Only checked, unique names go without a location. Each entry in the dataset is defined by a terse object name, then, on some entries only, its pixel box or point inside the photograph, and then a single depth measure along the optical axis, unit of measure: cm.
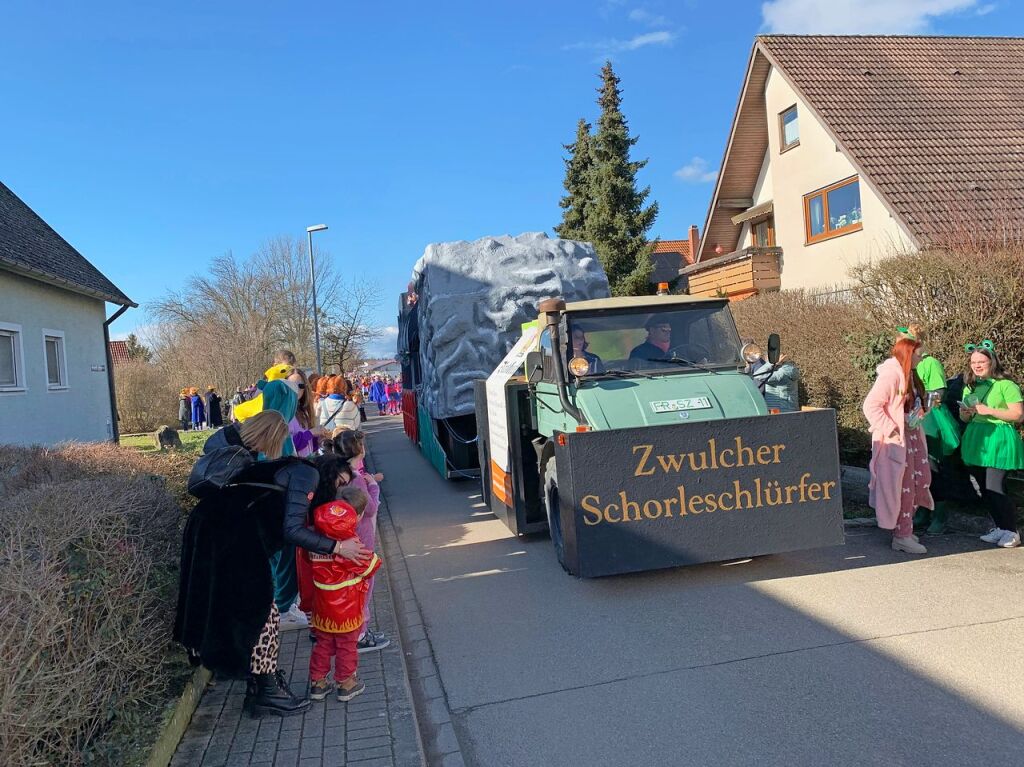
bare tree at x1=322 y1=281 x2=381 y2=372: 3882
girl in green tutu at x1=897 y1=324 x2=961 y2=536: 675
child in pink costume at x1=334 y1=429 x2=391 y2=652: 480
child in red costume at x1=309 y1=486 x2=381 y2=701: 405
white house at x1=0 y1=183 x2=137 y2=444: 1383
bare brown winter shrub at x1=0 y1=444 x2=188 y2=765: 288
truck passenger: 638
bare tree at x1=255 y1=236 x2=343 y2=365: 3666
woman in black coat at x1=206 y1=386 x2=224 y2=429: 2786
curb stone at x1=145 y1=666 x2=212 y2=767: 348
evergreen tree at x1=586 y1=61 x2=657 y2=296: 3206
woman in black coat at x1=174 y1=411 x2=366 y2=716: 389
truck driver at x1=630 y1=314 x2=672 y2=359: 654
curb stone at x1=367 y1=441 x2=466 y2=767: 381
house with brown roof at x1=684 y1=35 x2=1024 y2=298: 1565
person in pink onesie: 644
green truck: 550
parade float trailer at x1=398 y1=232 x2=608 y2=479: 1107
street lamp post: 2914
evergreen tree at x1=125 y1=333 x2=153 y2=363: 4618
